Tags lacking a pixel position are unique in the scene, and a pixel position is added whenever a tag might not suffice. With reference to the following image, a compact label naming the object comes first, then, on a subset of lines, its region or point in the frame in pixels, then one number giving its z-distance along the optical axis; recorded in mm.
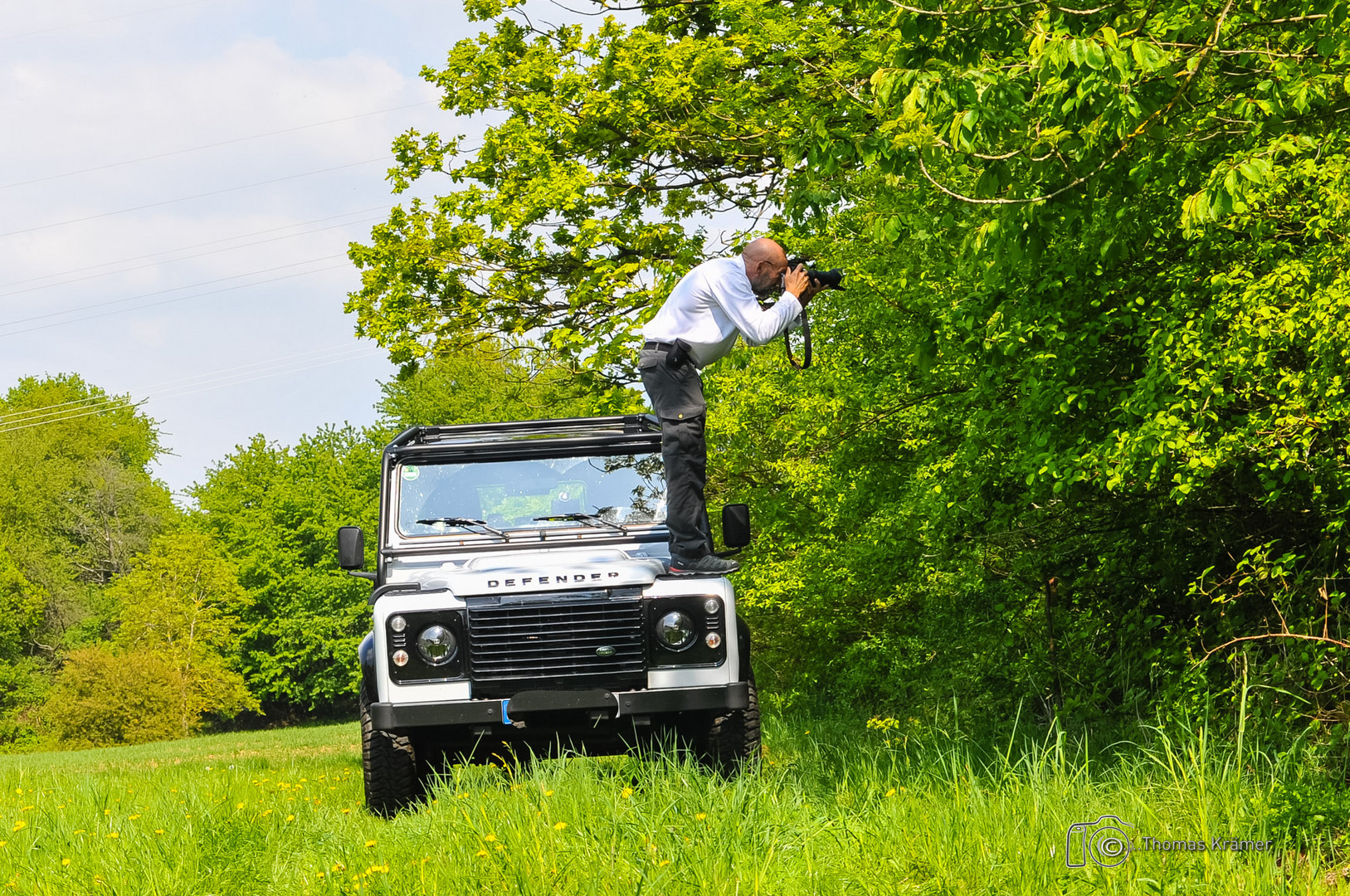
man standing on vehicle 12180
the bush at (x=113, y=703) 80750
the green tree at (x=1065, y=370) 10125
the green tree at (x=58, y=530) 100187
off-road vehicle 12148
